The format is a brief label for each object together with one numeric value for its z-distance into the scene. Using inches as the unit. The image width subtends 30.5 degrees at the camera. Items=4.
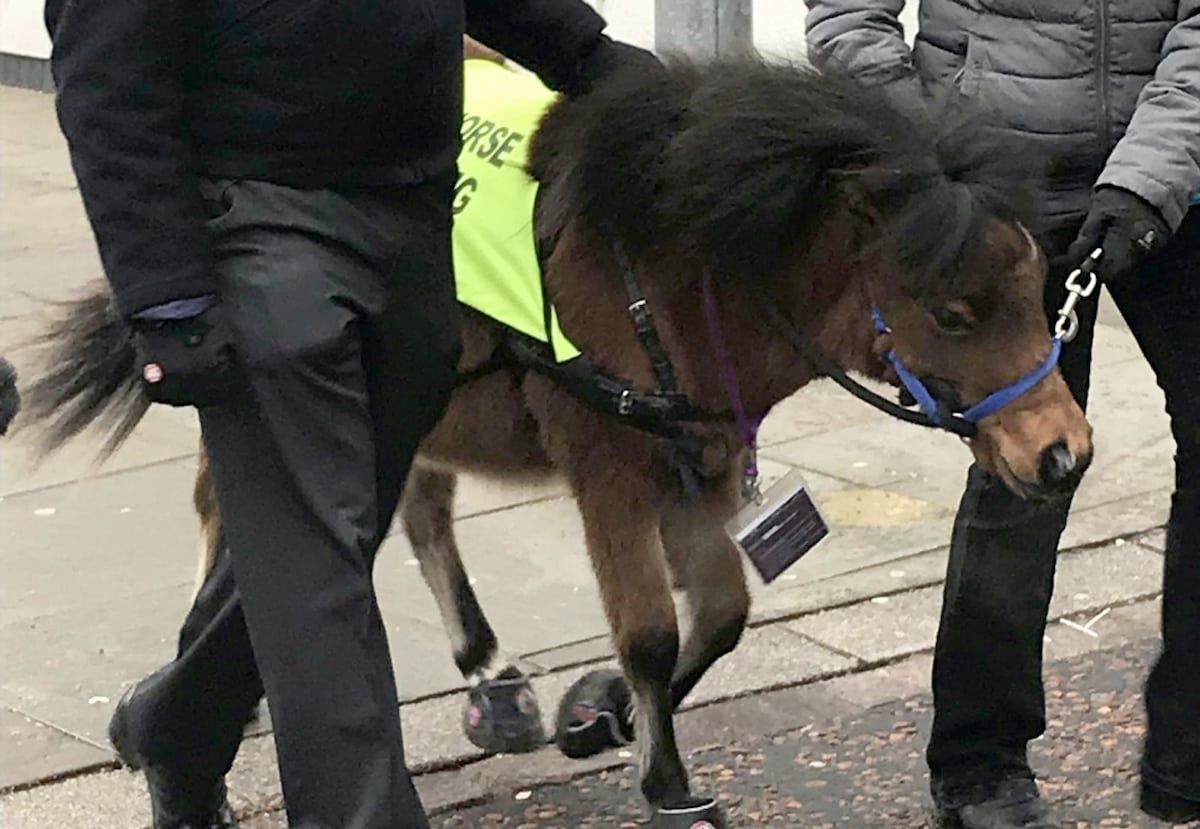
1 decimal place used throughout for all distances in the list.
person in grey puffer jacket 141.7
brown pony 137.3
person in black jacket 115.4
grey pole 229.1
